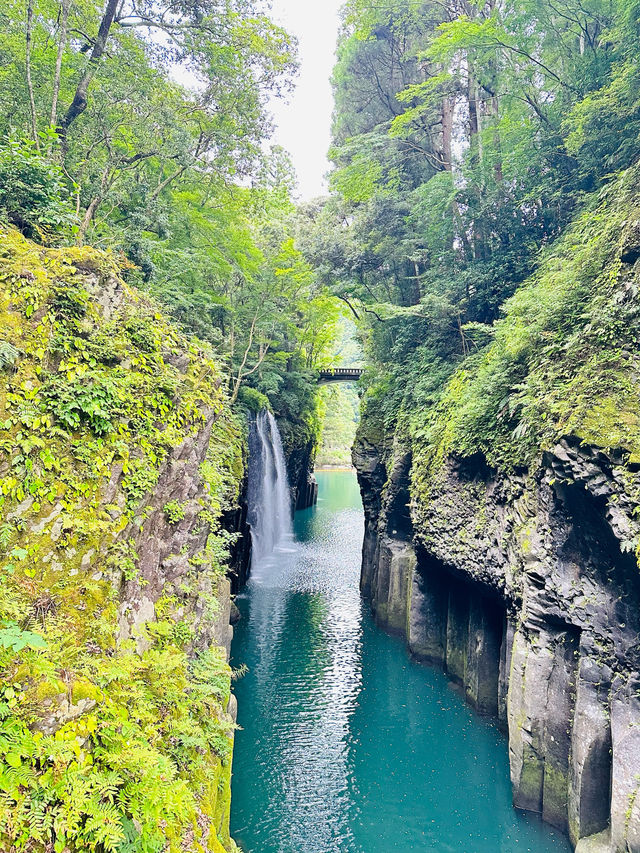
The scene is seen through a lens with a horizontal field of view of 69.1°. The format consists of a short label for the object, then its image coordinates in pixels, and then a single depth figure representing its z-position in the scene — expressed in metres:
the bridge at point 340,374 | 37.44
